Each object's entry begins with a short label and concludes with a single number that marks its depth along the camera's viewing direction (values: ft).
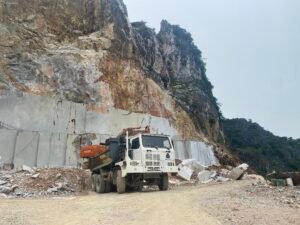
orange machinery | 34.59
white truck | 29.27
